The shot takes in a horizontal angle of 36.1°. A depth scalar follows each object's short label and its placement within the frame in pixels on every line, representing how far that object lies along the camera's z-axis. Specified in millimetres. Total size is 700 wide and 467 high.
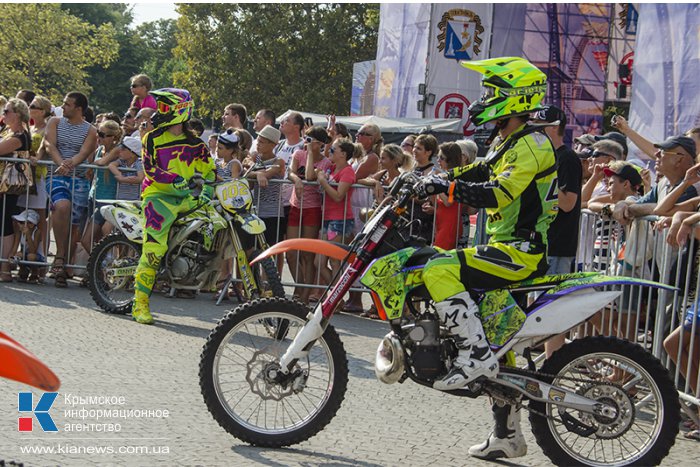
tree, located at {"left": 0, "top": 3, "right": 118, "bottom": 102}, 50062
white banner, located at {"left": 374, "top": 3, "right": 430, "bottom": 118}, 30500
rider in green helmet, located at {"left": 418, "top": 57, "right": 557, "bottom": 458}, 5609
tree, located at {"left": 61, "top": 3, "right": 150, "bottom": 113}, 82500
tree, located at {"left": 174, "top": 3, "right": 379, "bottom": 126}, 54312
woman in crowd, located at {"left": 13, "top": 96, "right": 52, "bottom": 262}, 12305
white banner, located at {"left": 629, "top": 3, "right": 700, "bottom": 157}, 15500
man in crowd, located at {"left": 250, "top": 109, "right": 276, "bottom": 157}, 13766
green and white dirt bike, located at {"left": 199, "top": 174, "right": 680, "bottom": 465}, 5629
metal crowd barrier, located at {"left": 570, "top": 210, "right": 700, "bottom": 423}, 7055
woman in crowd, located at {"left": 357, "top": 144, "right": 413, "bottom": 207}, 11508
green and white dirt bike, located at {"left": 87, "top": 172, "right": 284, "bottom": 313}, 10102
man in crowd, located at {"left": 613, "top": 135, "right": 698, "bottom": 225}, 7688
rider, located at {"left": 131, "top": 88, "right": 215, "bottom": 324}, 10000
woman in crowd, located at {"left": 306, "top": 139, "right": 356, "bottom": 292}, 11719
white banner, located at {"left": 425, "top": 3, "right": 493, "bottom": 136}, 28812
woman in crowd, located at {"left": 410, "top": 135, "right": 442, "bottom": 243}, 10961
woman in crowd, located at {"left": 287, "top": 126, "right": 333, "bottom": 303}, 11898
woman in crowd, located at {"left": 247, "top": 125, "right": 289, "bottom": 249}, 12086
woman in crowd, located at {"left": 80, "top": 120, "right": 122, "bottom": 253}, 12264
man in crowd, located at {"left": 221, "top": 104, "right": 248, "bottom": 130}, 13508
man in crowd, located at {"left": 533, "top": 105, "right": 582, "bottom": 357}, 7961
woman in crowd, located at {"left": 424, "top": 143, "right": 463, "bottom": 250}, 10852
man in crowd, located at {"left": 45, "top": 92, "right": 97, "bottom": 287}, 12234
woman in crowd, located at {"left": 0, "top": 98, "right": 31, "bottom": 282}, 12156
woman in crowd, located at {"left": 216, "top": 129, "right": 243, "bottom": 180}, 11953
